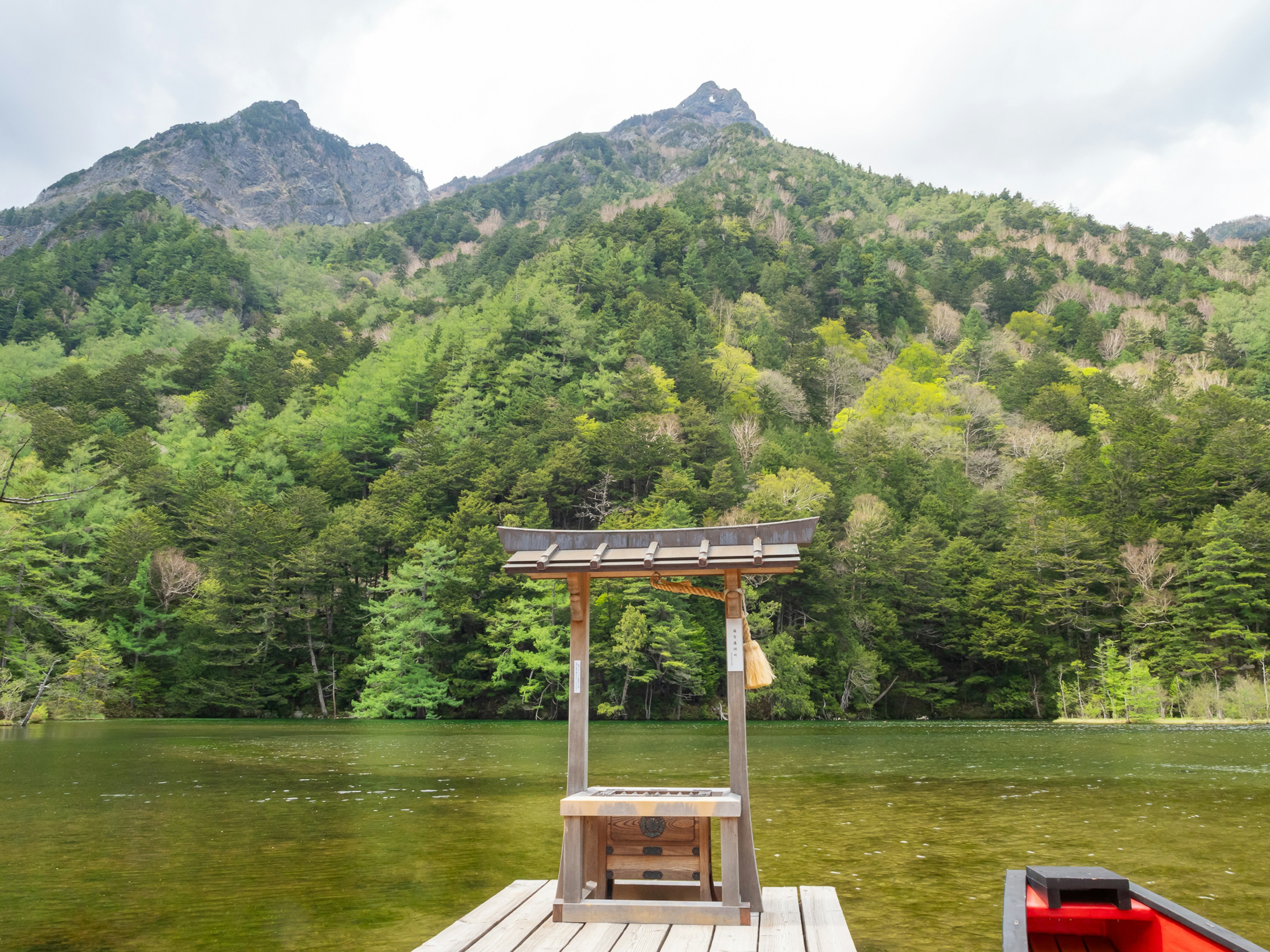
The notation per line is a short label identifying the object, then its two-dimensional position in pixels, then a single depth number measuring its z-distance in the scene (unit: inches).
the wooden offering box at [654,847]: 234.4
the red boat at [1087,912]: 164.6
